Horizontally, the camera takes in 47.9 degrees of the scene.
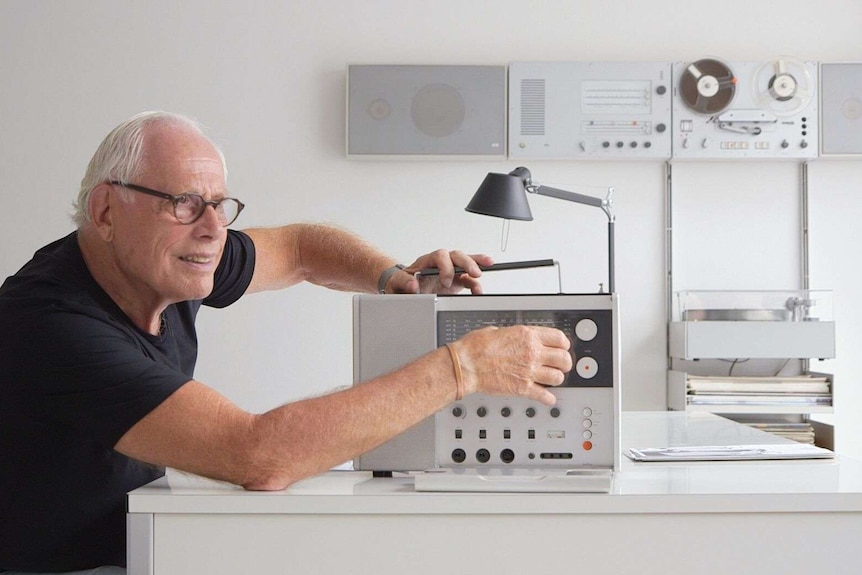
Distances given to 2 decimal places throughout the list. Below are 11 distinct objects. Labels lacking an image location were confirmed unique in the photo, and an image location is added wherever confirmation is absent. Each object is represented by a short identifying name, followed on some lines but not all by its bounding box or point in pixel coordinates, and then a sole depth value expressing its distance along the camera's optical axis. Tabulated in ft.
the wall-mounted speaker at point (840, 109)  12.43
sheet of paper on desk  5.49
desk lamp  7.17
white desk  4.31
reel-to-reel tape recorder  12.40
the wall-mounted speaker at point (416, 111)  12.55
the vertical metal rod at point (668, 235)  12.92
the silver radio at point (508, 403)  4.84
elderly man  4.44
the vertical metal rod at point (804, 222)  12.96
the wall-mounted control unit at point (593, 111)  12.47
